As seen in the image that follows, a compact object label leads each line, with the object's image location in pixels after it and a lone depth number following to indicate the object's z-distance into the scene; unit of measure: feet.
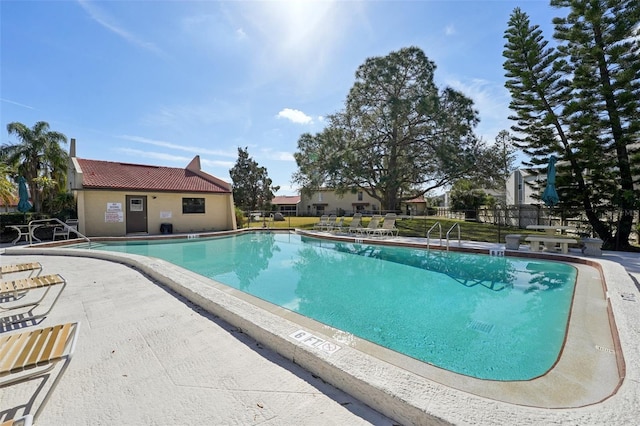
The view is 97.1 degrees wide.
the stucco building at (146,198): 50.37
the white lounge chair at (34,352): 6.19
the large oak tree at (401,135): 59.72
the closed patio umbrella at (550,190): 36.09
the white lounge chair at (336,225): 57.06
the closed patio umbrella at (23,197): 44.68
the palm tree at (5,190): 49.60
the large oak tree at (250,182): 120.47
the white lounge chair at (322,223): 59.57
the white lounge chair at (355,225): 53.16
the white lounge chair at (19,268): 15.60
